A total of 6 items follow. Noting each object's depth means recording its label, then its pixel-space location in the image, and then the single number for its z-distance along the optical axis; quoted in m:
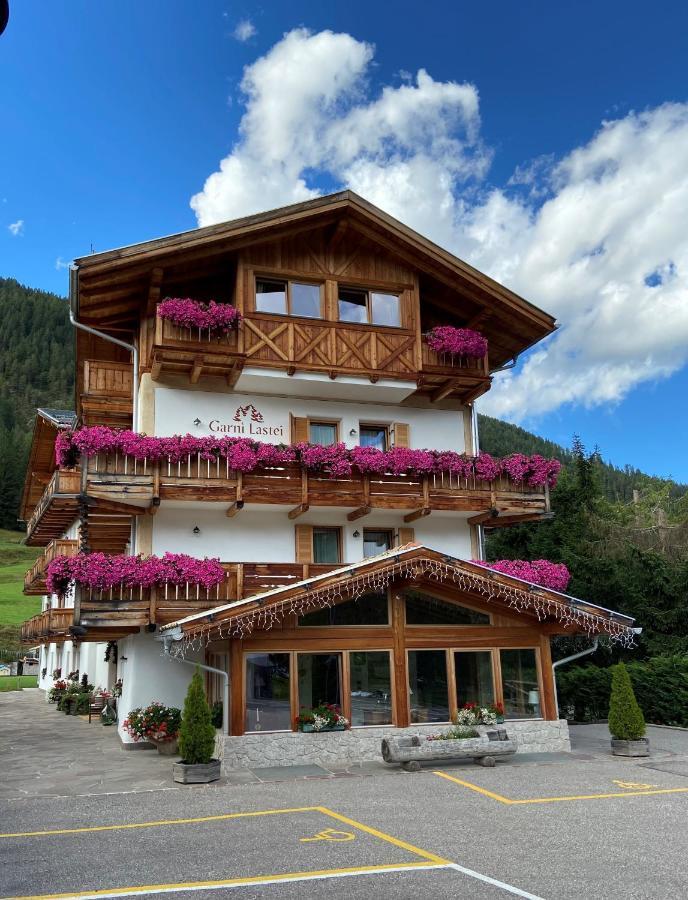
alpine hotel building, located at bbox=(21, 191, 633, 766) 17.00
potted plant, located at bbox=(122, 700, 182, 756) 18.31
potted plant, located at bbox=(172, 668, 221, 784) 14.18
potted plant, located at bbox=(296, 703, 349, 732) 16.39
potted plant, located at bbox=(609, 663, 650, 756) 16.83
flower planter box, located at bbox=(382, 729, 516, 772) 15.45
